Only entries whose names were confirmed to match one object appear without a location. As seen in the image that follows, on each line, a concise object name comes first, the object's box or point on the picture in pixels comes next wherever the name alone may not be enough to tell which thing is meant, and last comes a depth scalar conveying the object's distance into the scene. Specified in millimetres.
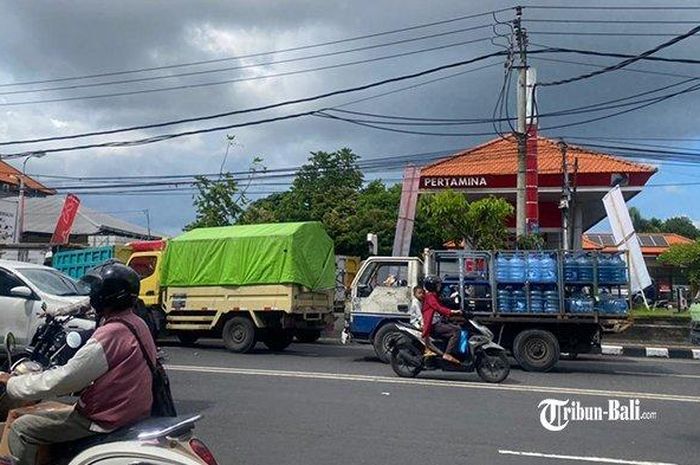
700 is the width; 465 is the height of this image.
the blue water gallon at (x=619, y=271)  12453
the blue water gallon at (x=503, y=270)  12891
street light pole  23577
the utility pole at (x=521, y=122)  18328
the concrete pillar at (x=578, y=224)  26805
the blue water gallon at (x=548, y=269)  12664
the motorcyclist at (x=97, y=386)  3353
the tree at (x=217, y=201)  27762
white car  10461
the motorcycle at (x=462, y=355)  10844
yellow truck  14523
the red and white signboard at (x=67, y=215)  25547
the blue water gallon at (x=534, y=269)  12719
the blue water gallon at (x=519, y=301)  12797
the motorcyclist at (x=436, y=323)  10922
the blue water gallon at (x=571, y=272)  12617
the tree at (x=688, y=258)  37312
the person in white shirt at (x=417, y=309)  11445
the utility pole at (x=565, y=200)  21966
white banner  16344
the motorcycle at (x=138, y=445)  3186
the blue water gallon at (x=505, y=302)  12859
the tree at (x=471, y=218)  18641
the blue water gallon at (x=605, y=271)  12492
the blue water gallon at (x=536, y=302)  12695
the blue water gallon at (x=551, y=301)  12617
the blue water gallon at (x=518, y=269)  12812
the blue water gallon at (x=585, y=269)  12578
